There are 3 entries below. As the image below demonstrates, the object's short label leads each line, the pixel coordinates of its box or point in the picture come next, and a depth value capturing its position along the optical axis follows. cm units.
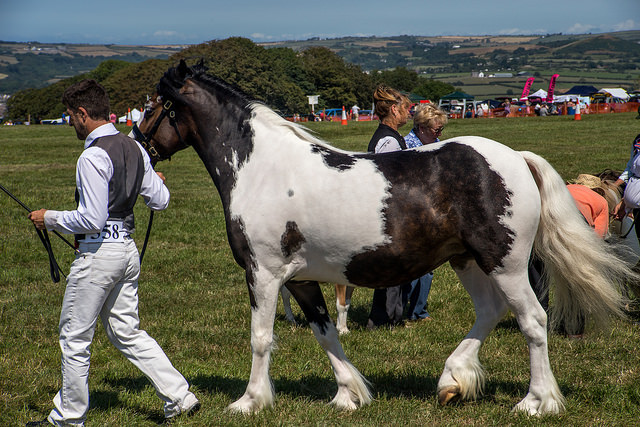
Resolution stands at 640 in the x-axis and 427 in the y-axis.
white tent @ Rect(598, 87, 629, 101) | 8853
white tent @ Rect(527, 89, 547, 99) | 8688
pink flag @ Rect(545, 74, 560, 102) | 7172
